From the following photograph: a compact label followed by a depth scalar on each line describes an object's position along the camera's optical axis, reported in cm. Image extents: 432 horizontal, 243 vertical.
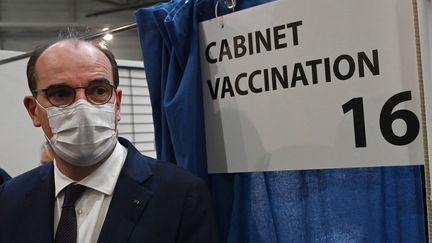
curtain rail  190
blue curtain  121
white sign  111
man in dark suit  125
